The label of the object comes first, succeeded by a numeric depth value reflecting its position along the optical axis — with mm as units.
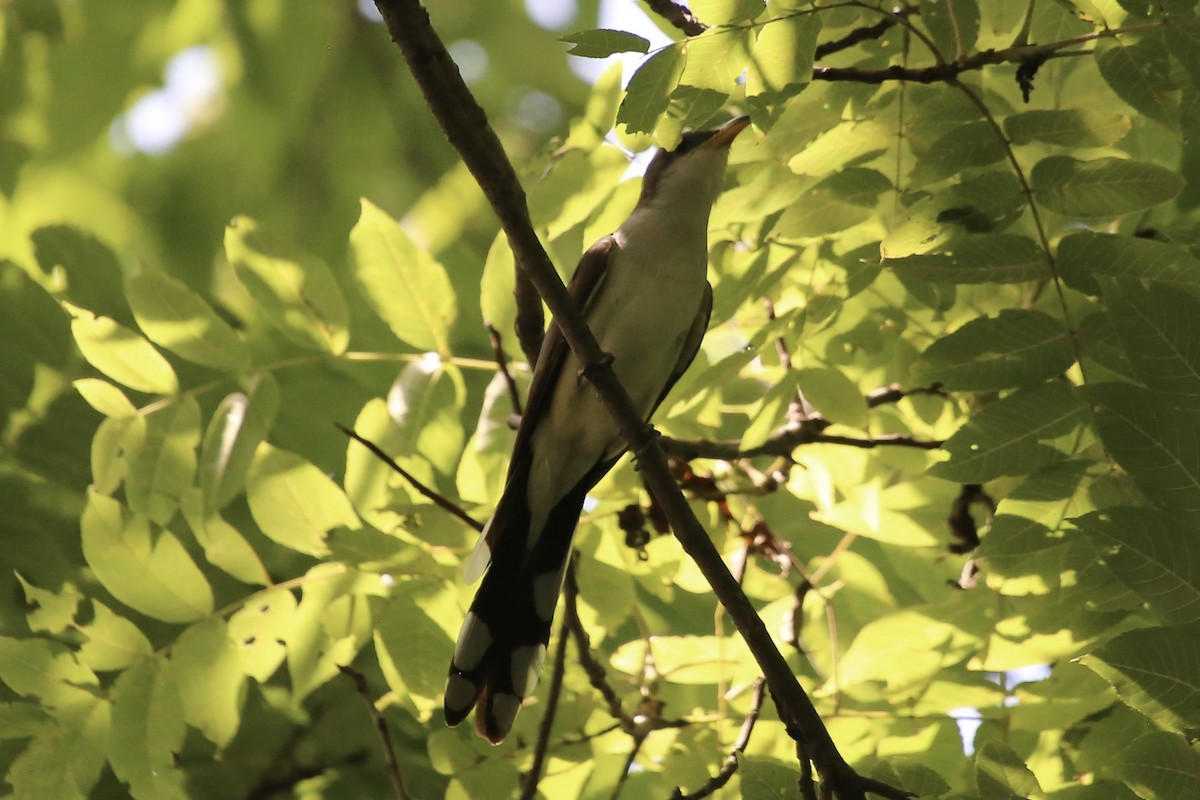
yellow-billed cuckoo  7207
